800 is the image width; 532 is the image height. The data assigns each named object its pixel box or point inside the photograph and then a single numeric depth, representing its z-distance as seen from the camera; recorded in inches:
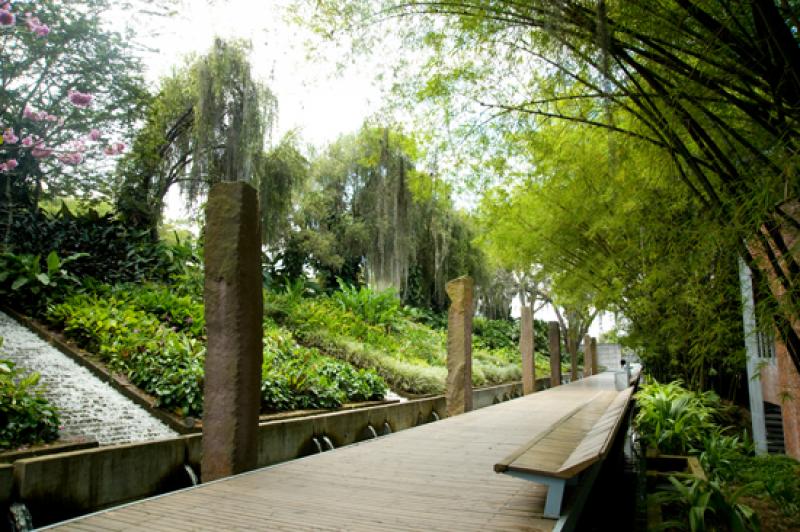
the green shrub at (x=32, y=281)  270.2
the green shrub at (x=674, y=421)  184.1
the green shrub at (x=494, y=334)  689.6
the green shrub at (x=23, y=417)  145.4
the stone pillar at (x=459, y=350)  243.8
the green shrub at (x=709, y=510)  108.7
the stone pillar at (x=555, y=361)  449.7
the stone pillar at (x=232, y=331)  120.3
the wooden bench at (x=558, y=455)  80.8
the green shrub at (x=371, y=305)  461.1
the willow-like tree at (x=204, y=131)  387.9
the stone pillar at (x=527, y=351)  364.2
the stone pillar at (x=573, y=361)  577.9
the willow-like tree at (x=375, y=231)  523.2
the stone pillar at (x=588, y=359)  636.7
